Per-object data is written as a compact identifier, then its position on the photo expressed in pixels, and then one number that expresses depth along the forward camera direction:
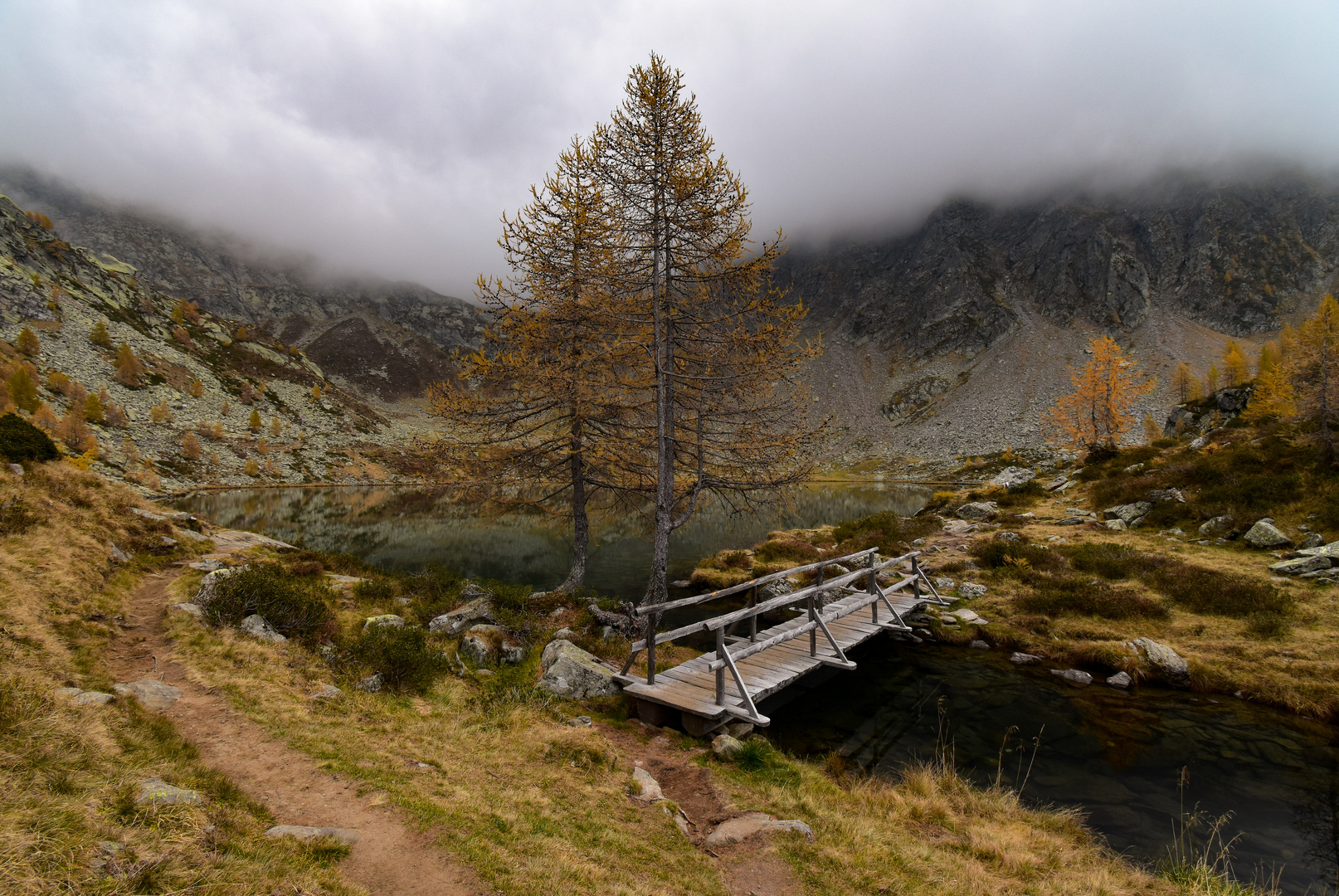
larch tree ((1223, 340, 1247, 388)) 75.00
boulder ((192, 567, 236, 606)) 11.11
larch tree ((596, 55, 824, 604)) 14.52
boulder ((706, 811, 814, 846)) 6.74
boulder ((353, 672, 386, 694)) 9.44
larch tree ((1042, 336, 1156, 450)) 41.78
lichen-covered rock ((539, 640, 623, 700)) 10.95
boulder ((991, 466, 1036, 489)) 43.62
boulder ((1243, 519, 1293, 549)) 16.73
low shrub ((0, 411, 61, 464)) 14.48
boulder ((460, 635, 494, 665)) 11.93
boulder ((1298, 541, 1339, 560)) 14.69
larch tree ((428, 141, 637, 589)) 15.76
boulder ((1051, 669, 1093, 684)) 12.90
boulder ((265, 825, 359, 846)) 4.93
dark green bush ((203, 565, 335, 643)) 10.82
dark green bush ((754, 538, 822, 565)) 26.31
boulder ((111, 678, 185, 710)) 7.13
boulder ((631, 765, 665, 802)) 7.58
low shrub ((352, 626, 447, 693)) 9.91
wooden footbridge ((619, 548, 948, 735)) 10.09
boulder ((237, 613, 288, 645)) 10.39
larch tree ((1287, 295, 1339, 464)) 19.75
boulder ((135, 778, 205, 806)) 4.40
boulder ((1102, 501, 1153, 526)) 22.83
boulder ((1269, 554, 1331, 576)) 14.70
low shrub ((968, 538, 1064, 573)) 19.48
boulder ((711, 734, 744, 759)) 9.12
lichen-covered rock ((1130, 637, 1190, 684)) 12.33
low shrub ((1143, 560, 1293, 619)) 13.83
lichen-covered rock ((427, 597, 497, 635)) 13.51
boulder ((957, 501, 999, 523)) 29.94
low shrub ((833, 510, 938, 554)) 26.17
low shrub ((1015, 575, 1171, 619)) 14.98
